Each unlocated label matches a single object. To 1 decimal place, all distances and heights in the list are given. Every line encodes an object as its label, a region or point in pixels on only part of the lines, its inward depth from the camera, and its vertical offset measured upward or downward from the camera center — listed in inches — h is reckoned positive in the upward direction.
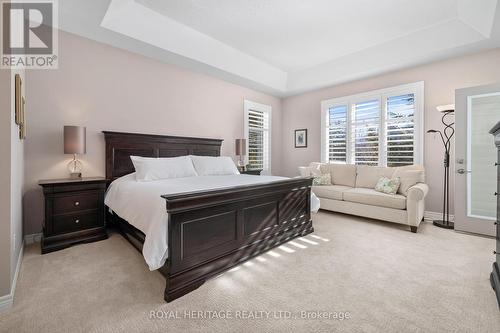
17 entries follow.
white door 125.3 +4.0
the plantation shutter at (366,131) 186.9 +28.5
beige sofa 135.2 -19.1
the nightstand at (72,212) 104.9 -23.9
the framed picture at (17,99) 77.8 +22.2
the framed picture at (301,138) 236.2 +27.9
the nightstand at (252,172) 197.5 -6.6
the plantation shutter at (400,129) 169.9 +27.5
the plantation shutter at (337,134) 206.7 +28.6
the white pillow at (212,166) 154.4 -1.2
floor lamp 149.2 +7.1
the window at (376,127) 168.9 +31.4
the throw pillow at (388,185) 151.2 -13.3
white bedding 70.9 -15.2
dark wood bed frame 73.7 -23.8
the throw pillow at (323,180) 189.2 -12.5
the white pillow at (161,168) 125.3 -2.4
